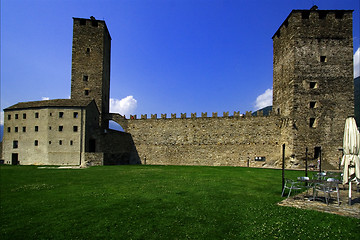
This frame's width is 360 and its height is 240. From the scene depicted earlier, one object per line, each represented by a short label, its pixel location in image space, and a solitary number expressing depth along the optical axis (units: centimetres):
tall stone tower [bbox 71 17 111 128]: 3136
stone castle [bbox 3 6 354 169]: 2431
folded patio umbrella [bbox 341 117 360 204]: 840
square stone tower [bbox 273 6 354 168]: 2411
